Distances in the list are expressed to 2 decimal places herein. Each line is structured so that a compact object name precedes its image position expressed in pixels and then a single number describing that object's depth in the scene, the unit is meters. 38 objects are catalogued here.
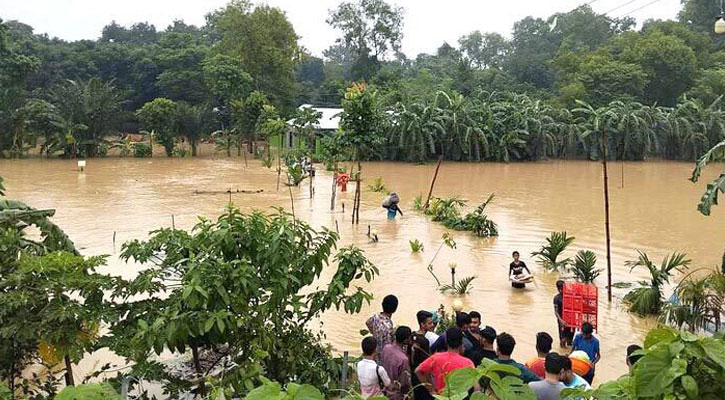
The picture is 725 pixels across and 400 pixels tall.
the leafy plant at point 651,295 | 9.21
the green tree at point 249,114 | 35.06
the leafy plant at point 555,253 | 11.79
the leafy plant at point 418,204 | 18.30
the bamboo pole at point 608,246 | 9.66
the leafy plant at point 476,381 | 2.31
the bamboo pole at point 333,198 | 17.80
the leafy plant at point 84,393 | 2.53
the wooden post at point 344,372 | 5.33
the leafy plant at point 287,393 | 2.25
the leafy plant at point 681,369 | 2.07
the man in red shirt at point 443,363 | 4.77
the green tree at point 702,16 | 49.59
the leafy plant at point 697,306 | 7.96
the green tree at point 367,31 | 48.16
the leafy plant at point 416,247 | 13.09
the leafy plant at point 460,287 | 10.25
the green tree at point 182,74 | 43.34
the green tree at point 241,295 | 4.61
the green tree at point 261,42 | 41.19
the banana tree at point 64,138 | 32.18
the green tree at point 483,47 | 77.12
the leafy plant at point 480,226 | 14.82
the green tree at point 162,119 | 35.69
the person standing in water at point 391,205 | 16.59
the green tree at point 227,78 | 37.16
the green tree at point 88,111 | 33.16
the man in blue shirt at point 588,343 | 6.45
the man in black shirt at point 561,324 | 7.74
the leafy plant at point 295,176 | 20.51
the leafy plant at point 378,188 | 21.01
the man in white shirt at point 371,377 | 5.13
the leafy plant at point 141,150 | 35.25
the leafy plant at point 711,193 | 9.05
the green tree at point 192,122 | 36.25
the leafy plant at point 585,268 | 10.79
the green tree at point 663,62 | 39.88
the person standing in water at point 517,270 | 10.52
